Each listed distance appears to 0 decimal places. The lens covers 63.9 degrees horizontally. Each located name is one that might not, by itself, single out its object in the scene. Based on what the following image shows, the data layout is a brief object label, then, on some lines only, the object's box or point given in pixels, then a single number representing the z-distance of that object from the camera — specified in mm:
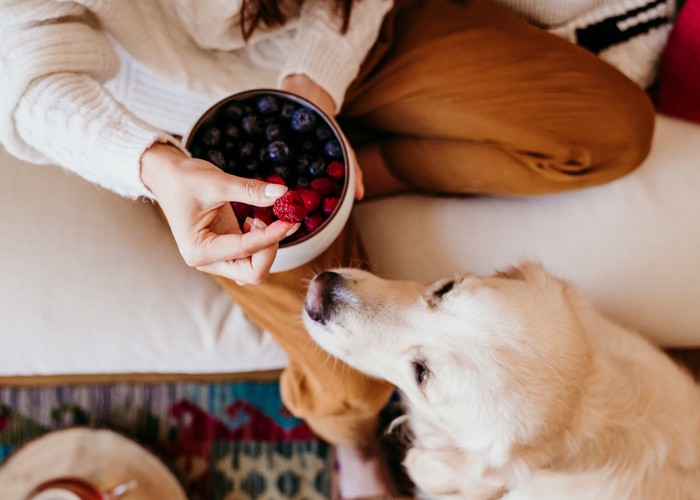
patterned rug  1560
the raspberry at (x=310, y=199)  790
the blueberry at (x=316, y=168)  843
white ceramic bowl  793
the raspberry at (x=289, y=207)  671
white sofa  1082
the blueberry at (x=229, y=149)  840
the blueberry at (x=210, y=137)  834
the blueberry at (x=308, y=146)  849
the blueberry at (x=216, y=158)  824
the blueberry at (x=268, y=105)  860
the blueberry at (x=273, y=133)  845
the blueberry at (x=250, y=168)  842
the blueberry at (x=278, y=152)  834
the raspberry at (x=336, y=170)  833
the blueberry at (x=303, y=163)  844
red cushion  1138
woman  957
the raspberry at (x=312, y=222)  807
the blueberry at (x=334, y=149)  839
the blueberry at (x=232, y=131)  845
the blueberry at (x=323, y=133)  845
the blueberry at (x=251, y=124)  848
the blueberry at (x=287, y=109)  862
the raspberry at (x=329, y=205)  808
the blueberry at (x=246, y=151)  841
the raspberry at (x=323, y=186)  824
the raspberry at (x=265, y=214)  771
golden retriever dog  830
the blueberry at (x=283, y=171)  840
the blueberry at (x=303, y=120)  846
